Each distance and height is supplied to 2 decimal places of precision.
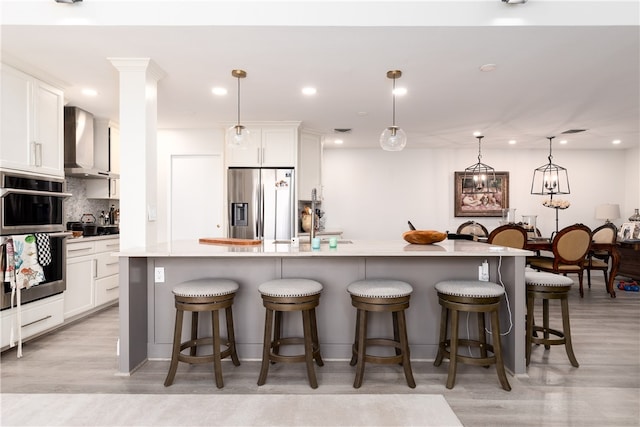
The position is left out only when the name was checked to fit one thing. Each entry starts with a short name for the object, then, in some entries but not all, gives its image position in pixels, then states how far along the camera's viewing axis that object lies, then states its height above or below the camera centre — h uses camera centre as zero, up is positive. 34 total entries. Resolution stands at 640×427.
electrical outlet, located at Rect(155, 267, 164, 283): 2.87 -0.47
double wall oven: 2.94 -0.04
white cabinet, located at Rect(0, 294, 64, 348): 2.95 -0.89
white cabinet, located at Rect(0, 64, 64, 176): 3.00 +0.76
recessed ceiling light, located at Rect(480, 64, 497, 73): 3.09 +1.20
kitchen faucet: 2.90 +0.02
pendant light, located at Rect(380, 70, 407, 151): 3.30 +0.66
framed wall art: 7.03 +0.19
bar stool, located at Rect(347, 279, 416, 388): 2.38 -0.61
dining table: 4.96 -0.50
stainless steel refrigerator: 5.22 +0.11
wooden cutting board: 3.08 -0.25
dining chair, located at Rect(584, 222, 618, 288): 5.14 -0.43
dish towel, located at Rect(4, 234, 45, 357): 2.89 -0.46
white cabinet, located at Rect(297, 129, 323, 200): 5.58 +0.74
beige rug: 2.02 -1.13
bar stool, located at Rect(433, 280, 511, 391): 2.38 -0.61
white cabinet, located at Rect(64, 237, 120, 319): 3.73 -0.68
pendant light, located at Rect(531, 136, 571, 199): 6.95 +0.59
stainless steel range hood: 4.18 +0.77
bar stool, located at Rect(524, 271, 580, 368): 2.70 -0.61
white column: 2.94 +0.43
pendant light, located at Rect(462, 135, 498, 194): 6.96 +0.58
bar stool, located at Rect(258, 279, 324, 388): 2.37 -0.59
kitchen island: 2.86 -0.57
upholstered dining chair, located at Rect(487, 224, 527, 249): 4.66 -0.31
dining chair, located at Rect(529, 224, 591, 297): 4.68 -0.48
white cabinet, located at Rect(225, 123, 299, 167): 5.25 +0.89
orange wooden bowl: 3.00 -0.21
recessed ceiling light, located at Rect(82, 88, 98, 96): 3.75 +1.22
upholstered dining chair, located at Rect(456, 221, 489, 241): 6.33 -0.30
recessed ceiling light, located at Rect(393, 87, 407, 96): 3.69 +1.21
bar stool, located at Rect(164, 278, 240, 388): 2.40 -0.60
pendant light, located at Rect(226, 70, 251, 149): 3.27 +0.68
